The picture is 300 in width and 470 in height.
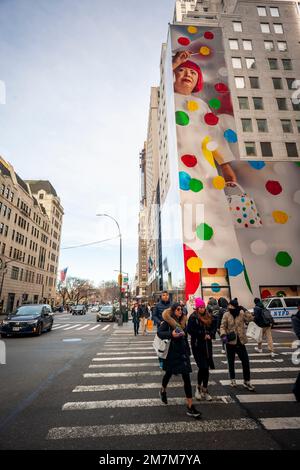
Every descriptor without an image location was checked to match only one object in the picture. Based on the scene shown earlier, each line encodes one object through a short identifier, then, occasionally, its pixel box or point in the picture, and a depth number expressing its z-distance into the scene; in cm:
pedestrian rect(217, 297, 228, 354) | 947
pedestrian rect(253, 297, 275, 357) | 856
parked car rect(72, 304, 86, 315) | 4484
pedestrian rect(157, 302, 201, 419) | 432
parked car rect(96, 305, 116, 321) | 2861
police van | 1694
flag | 6329
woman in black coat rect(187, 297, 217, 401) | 498
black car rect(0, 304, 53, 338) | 1378
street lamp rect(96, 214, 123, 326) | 2311
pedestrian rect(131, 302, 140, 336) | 1535
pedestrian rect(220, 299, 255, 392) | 555
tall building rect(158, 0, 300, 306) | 2559
